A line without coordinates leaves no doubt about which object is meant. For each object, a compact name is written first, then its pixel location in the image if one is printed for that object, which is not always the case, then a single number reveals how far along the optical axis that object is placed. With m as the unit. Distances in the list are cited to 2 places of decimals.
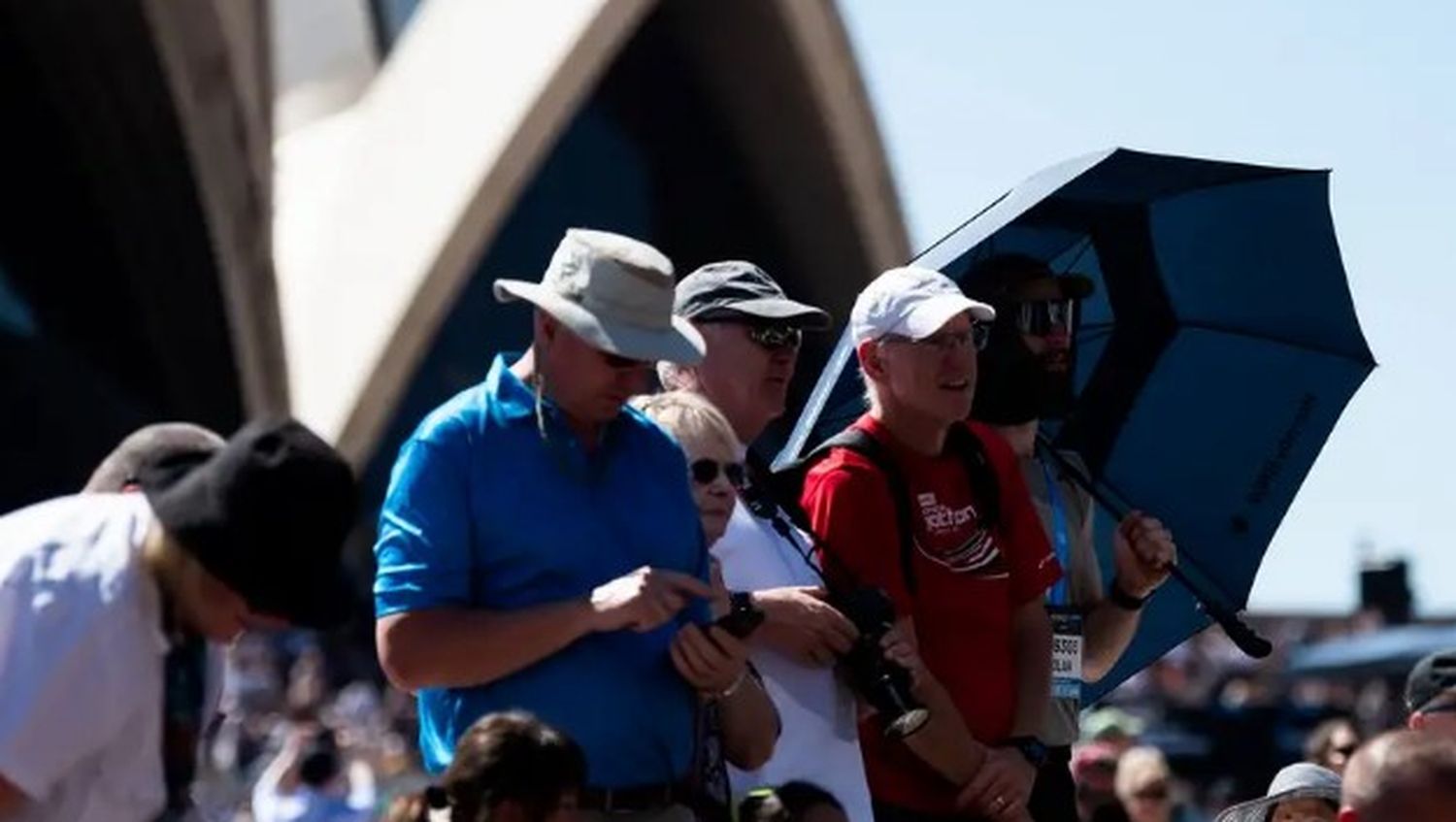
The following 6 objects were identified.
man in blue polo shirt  12.09
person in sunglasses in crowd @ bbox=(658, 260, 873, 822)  13.37
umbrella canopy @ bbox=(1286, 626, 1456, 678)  55.31
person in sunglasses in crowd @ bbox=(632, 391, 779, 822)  12.61
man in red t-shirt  13.93
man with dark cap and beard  14.78
